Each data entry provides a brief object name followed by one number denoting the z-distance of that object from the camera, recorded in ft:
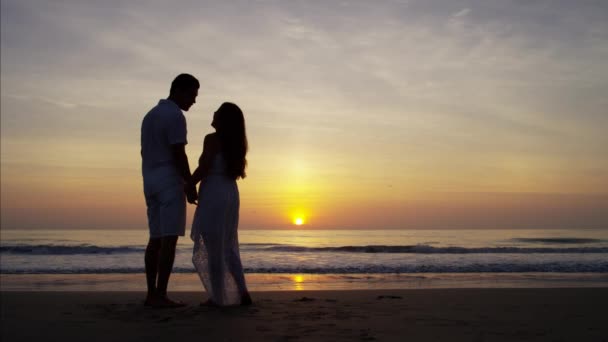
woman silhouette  14.39
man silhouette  13.84
